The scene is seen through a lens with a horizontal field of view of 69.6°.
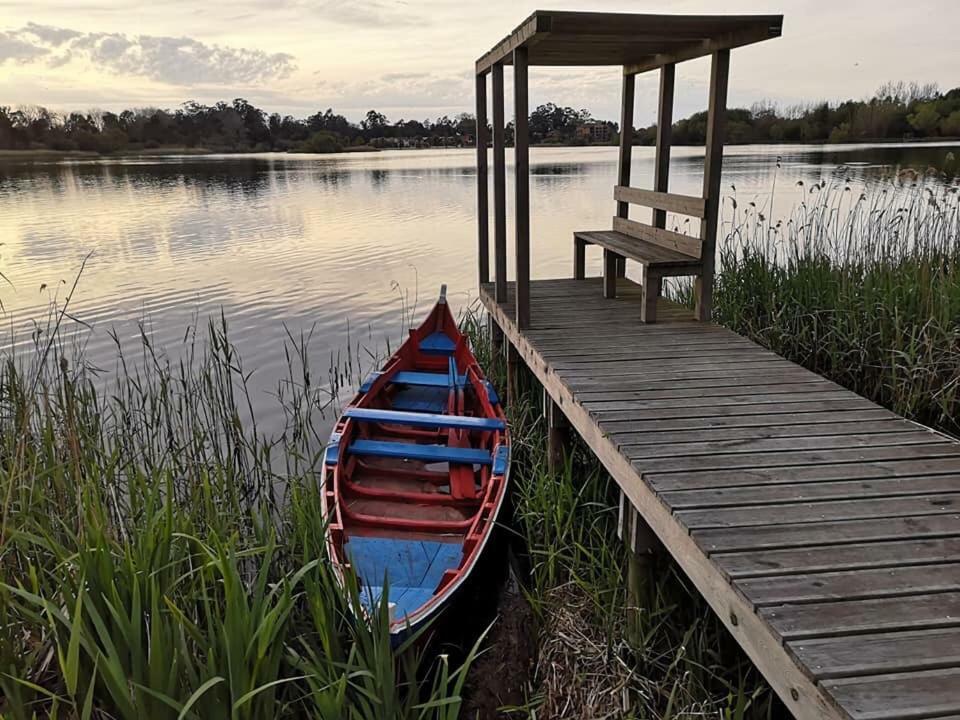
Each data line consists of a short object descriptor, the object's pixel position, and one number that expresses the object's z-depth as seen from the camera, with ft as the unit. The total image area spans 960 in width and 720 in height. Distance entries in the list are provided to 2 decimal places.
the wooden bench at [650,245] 14.48
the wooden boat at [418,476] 10.34
